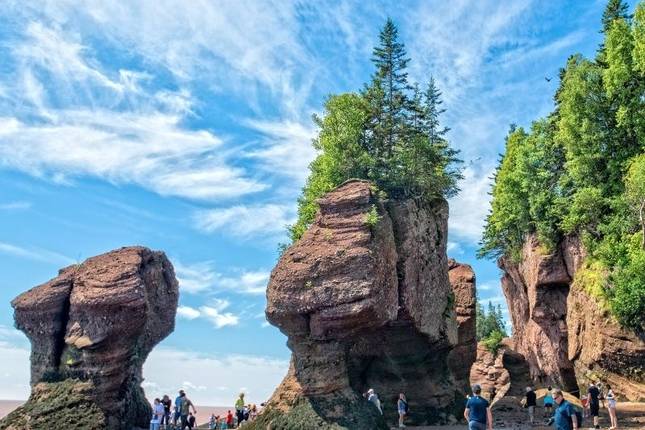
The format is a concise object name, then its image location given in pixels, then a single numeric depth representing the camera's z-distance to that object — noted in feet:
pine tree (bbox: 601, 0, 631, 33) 155.33
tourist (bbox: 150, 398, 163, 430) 92.38
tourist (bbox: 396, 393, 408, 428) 96.46
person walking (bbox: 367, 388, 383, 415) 92.66
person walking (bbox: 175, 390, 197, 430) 98.84
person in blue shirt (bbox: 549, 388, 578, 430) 50.83
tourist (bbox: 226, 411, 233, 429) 122.01
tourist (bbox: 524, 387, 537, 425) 103.24
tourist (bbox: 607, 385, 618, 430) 83.51
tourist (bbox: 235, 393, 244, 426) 113.50
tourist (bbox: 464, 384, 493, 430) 52.80
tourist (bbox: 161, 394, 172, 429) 99.91
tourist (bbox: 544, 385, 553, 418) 107.45
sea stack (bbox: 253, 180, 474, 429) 84.33
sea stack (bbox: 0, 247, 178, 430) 95.35
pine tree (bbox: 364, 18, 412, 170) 117.19
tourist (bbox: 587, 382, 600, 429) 88.50
